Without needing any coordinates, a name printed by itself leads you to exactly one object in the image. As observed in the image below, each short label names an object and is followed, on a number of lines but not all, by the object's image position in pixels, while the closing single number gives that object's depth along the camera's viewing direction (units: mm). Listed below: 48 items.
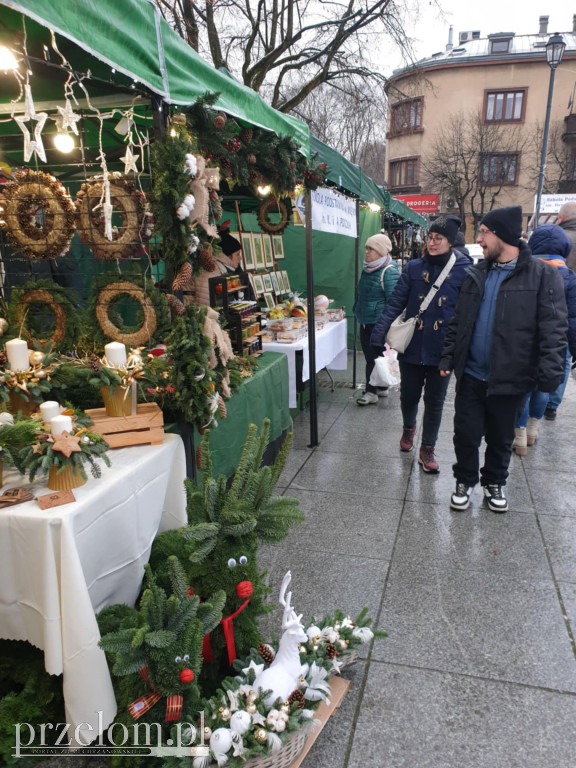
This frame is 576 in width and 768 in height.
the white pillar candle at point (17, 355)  2083
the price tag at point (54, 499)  1643
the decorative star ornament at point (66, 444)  1727
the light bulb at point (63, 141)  2344
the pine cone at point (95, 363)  2151
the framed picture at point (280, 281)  5910
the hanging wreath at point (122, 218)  2342
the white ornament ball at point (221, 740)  1529
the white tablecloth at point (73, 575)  1604
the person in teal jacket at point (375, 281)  5480
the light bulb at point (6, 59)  1836
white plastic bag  5922
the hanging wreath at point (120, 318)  2285
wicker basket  1548
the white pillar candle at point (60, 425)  1774
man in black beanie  2957
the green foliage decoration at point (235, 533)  1759
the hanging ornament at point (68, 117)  1920
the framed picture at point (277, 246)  5979
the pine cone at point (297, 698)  1703
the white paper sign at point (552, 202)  15742
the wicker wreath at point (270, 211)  5070
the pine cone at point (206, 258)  2311
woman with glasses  3750
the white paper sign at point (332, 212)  4344
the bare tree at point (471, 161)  27141
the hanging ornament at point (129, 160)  2166
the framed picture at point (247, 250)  5062
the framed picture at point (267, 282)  5541
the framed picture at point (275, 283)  5738
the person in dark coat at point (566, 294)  3737
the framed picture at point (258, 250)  5320
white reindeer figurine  1707
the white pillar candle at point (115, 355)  2178
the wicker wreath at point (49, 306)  2531
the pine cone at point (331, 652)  1951
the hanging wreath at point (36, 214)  2471
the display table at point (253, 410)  3250
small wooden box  2119
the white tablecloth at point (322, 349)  4578
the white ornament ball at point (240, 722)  1562
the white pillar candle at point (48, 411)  1901
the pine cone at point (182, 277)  2225
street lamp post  11727
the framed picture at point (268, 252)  5625
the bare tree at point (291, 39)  11648
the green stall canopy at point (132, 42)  1633
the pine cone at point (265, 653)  1872
